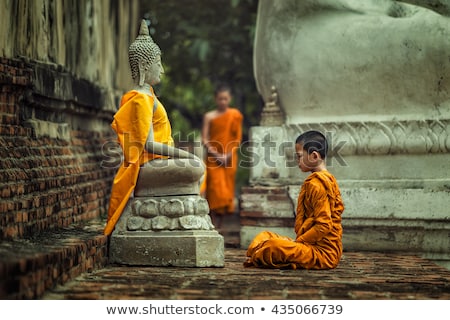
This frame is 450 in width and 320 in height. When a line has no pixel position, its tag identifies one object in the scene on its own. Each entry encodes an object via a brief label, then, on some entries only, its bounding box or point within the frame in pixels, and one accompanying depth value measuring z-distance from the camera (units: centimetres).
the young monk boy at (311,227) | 1089
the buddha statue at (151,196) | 1086
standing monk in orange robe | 1839
